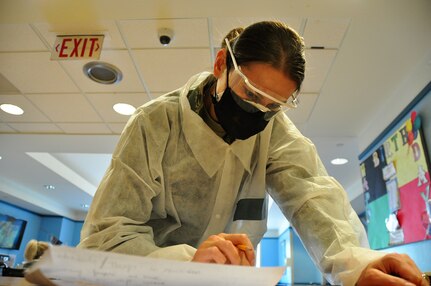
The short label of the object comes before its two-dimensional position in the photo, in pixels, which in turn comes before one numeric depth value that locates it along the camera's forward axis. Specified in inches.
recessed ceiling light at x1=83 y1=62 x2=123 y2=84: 98.0
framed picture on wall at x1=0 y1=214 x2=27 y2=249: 289.0
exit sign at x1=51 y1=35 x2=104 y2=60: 86.3
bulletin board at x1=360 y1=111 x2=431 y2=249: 80.0
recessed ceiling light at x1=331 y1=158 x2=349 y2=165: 160.9
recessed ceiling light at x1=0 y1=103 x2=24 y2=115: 124.8
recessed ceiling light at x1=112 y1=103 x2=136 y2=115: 120.0
